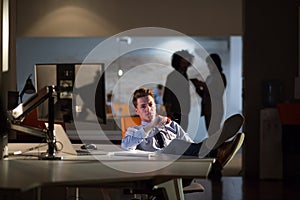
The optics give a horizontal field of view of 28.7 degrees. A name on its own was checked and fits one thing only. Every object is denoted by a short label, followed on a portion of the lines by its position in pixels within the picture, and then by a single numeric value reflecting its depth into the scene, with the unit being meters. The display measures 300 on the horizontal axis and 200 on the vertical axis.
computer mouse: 4.26
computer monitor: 4.18
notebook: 3.89
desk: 2.60
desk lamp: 5.53
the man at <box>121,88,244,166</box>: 3.72
